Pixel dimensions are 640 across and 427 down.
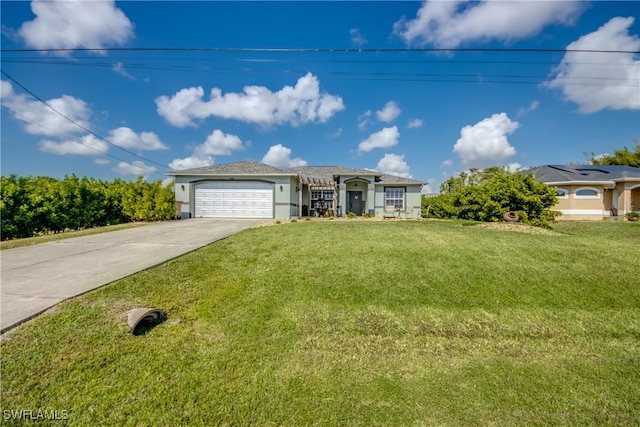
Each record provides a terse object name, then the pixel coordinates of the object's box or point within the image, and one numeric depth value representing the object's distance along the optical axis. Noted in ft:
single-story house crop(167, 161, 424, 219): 58.08
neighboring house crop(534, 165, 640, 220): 65.77
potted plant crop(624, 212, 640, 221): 62.34
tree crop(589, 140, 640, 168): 104.99
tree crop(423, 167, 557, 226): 41.83
